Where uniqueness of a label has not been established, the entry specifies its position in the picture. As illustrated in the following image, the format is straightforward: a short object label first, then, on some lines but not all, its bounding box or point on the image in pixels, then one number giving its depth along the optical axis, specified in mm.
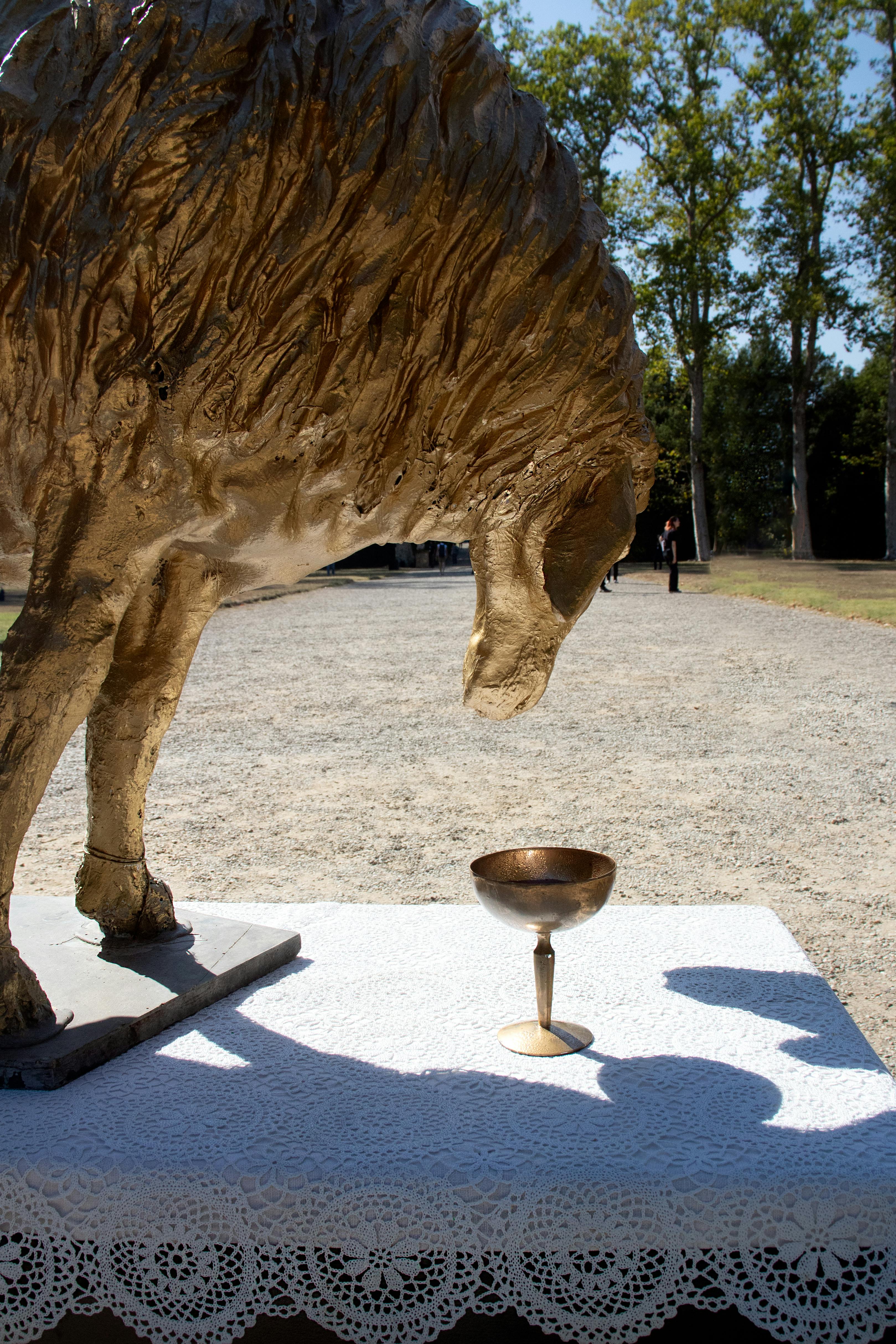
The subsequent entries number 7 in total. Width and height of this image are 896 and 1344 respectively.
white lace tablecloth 1527
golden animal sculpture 1601
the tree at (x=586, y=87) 26828
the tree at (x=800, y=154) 27250
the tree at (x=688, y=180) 28172
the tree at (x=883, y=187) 26422
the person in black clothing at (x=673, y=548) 20328
